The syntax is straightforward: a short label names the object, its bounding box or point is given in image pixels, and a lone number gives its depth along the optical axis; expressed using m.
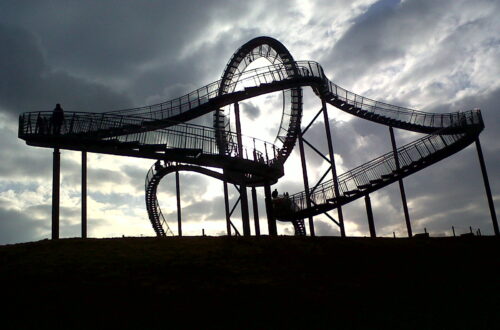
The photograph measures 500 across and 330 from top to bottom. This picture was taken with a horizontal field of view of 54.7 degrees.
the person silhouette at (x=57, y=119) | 19.53
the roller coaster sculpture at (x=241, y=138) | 20.03
